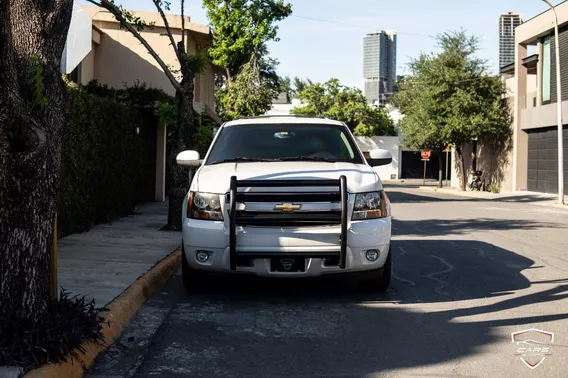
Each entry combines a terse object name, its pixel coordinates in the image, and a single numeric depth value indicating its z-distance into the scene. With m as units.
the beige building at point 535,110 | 32.21
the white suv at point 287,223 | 6.31
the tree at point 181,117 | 12.10
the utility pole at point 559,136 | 25.75
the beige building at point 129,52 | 22.55
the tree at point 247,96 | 38.09
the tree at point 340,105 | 66.62
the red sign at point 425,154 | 47.73
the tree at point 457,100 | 36.28
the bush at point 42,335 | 4.09
